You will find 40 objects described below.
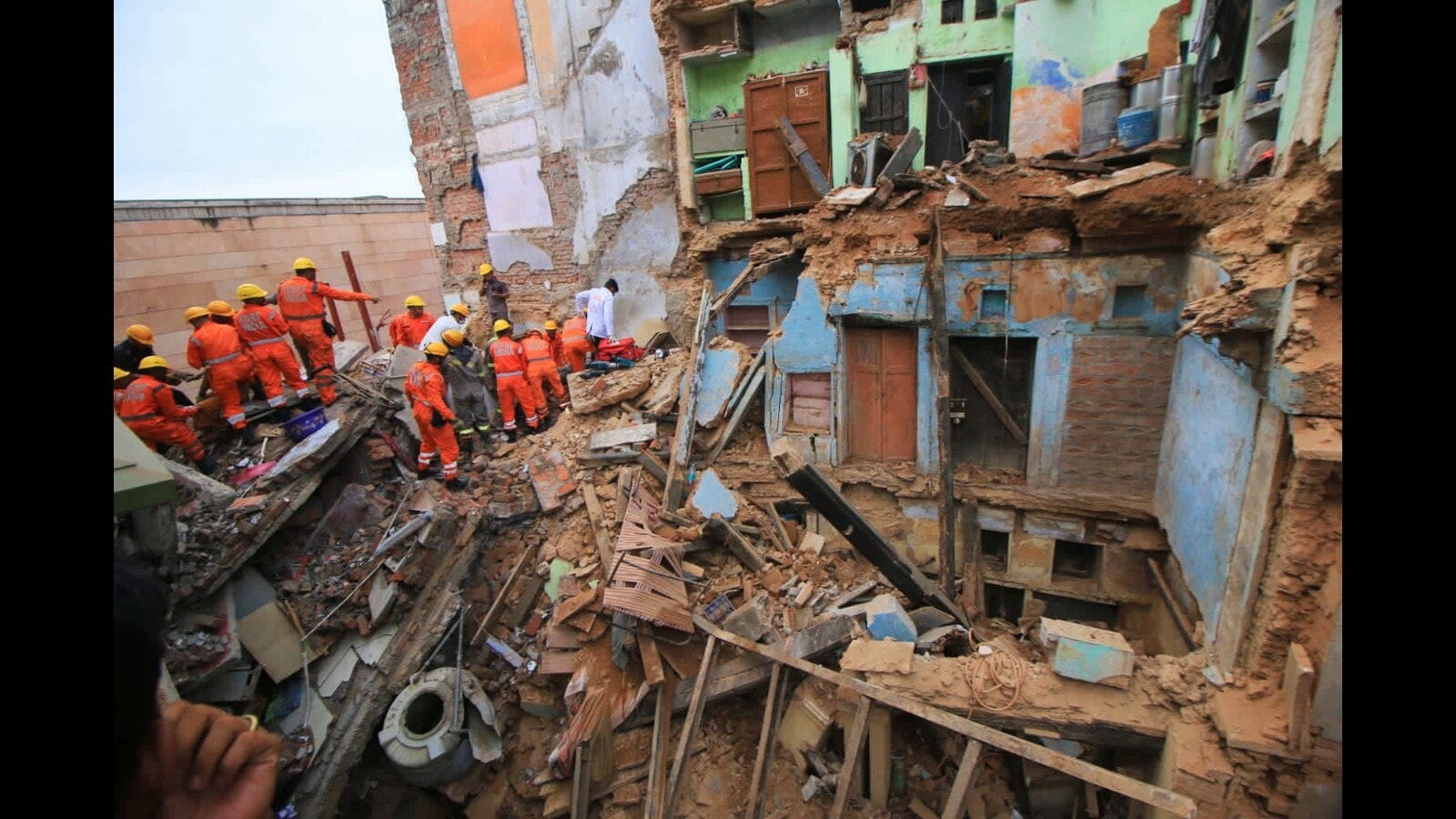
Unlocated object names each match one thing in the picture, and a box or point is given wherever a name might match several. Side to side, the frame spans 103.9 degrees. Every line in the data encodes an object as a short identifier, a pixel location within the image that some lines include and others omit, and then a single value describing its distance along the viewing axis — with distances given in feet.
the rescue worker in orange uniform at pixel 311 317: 25.90
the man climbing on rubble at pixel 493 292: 38.96
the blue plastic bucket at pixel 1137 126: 20.44
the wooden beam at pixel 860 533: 14.16
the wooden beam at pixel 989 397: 23.25
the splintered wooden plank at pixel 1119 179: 18.15
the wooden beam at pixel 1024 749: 10.90
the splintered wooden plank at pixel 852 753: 14.49
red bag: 32.78
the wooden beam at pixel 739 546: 21.66
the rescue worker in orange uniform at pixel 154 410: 20.17
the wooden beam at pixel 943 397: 19.93
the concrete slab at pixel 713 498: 23.79
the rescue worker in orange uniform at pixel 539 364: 28.17
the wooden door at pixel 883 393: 24.16
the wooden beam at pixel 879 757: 15.53
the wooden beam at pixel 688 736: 16.66
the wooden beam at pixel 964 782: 12.87
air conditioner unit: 26.32
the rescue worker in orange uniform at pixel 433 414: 23.20
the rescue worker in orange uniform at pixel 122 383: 20.49
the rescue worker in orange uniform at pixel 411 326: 31.86
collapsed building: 12.03
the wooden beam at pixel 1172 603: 17.04
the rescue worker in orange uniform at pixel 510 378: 26.71
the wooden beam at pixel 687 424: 23.68
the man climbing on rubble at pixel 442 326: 29.57
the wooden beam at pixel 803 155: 31.19
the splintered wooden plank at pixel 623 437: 25.62
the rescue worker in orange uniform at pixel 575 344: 31.53
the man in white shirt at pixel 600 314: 33.37
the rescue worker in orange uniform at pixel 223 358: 22.50
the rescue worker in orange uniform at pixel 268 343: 23.84
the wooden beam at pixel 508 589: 21.08
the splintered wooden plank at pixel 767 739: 16.11
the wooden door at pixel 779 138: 31.60
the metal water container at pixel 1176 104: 19.56
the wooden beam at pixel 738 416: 25.97
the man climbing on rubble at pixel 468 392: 26.86
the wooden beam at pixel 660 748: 16.66
